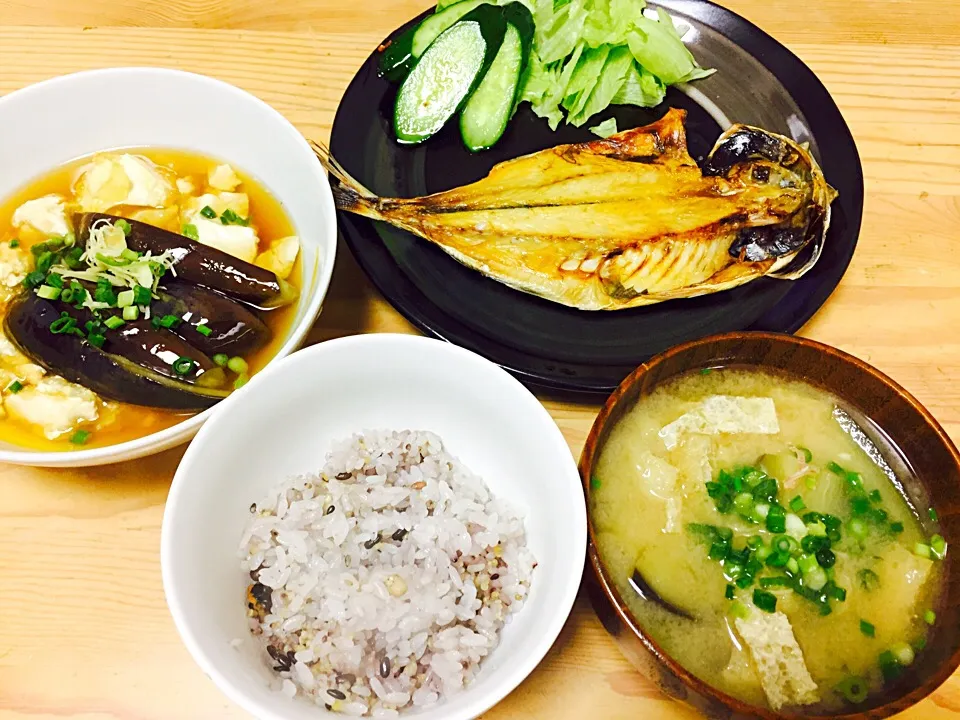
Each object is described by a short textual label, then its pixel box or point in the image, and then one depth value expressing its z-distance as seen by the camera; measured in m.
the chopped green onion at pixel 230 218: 0.36
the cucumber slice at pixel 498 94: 0.40
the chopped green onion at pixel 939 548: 0.28
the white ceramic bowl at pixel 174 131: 0.34
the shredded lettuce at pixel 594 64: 0.41
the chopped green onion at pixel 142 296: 0.32
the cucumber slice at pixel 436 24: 0.41
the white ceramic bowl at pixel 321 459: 0.24
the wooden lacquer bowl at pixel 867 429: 0.25
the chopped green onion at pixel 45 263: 0.33
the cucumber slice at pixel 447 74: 0.40
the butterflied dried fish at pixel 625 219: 0.36
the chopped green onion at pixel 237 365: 0.32
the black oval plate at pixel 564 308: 0.34
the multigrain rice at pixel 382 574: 0.26
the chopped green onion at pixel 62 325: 0.31
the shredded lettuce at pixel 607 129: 0.41
